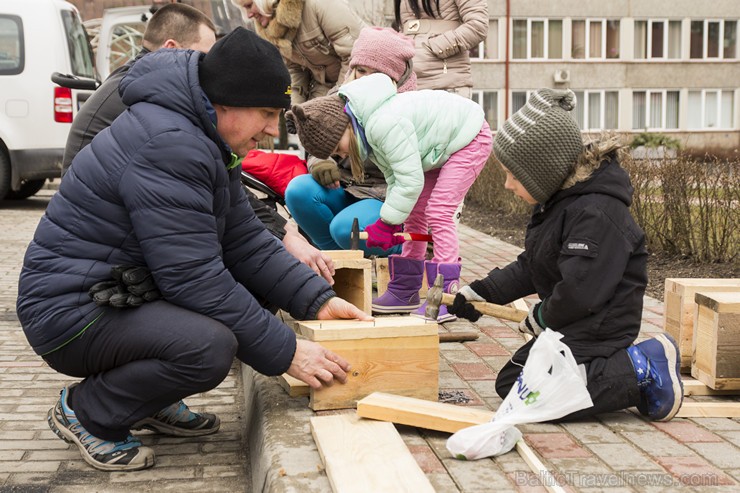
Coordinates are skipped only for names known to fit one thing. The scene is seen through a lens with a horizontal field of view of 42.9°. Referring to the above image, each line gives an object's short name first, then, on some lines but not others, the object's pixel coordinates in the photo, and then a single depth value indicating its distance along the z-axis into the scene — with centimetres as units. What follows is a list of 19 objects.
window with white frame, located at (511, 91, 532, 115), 3816
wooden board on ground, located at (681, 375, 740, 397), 395
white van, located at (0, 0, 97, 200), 1204
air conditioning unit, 3778
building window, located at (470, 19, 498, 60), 3766
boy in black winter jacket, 352
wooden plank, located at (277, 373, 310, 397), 376
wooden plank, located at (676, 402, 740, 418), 363
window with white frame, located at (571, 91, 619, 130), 3881
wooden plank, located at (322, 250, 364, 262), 477
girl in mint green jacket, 491
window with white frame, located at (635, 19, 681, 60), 3881
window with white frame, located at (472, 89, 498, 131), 3778
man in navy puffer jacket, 319
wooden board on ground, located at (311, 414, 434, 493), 276
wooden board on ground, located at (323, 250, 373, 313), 477
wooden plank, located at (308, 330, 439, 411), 358
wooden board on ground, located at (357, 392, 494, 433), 328
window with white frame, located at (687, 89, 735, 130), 3941
